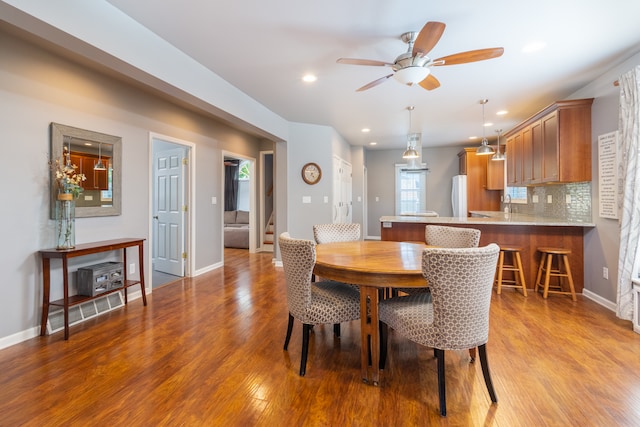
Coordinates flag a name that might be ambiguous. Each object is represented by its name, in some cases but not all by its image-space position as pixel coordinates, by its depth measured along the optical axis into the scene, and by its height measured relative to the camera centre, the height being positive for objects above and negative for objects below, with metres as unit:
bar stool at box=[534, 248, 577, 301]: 3.49 -0.74
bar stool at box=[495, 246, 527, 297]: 3.72 -0.76
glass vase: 2.71 -0.12
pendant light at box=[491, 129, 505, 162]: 5.28 +0.94
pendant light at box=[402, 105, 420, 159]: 4.49 +0.86
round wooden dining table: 1.86 -0.43
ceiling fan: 2.04 +1.08
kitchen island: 3.67 -0.31
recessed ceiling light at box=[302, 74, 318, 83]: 3.28 +1.44
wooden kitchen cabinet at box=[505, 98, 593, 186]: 3.48 +0.80
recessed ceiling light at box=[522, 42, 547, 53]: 2.63 +1.43
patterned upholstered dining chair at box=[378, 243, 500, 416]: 1.57 -0.50
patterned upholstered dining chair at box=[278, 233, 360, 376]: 1.99 -0.61
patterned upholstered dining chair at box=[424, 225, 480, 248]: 2.62 -0.26
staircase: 6.91 -0.67
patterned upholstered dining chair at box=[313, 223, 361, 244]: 3.22 -0.25
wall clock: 5.33 +0.64
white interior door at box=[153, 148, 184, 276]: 4.62 -0.03
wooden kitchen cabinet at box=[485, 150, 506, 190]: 6.27 +0.72
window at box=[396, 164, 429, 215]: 8.00 +0.49
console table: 2.54 -0.55
